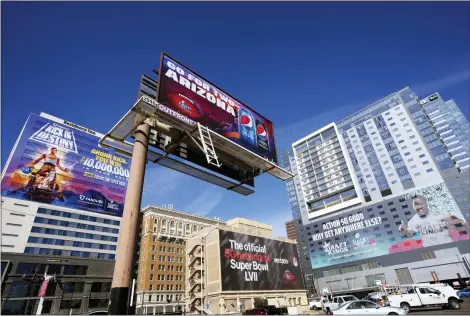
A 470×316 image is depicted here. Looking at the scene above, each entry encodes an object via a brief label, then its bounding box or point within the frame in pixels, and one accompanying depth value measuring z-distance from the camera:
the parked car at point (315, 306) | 50.78
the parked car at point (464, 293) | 37.77
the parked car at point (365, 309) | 13.79
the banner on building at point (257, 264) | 54.03
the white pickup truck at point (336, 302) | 30.22
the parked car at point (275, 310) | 34.91
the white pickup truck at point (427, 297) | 20.28
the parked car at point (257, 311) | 33.25
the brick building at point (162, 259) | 72.69
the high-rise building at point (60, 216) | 57.38
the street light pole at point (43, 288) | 47.32
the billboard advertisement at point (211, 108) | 12.10
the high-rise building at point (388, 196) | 97.00
